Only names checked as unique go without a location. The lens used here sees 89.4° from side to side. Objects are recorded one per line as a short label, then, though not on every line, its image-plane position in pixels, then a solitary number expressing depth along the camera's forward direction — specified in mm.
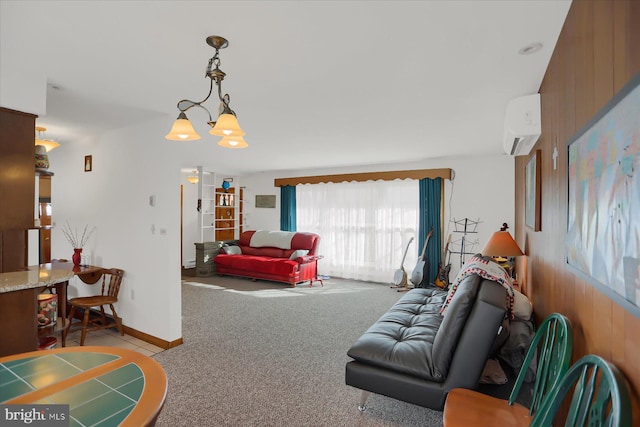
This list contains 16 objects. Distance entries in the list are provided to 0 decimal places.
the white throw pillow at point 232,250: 6976
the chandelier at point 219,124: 1692
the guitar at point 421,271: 5344
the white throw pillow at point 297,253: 6281
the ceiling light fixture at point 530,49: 1819
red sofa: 6125
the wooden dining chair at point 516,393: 1271
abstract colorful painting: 814
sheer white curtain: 6133
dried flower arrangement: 3963
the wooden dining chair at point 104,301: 3245
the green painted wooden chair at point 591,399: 753
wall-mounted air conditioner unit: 2338
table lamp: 2896
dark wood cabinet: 2164
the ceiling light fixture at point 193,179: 6891
